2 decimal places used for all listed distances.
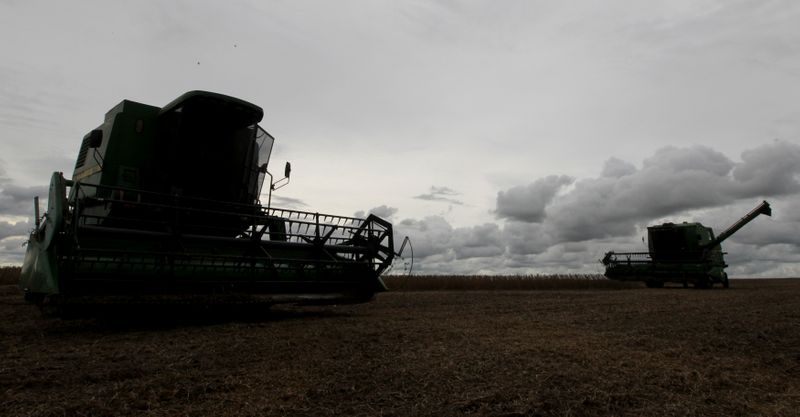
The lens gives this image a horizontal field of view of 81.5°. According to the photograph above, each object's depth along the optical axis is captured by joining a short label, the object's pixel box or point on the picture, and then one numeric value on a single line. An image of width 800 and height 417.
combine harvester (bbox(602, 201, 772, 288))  22.69
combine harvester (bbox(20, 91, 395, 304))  5.36
